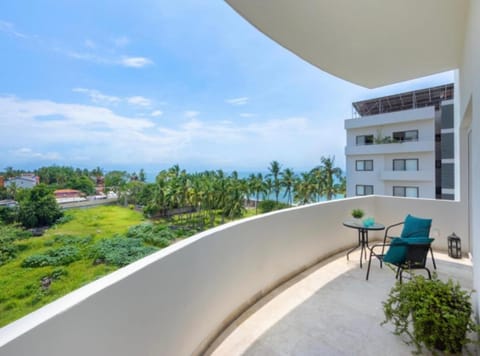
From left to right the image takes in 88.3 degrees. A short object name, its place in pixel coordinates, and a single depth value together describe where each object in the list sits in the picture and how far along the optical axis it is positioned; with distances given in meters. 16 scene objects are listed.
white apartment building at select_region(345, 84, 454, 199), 17.28
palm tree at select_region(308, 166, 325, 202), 30.64
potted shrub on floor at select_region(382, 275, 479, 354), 1.83
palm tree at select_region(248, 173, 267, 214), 34.81
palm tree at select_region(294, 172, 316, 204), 31.62
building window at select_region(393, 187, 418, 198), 18.42
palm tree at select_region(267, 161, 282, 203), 35.34
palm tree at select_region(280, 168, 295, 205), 34.65
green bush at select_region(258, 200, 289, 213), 34.36
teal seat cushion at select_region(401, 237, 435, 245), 3.05
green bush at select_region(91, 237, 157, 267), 13.31
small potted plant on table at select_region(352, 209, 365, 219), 4.29
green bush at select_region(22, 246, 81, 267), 11.05
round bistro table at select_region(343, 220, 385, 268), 3.86
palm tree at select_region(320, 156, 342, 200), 29.67
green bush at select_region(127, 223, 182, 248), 19.51
